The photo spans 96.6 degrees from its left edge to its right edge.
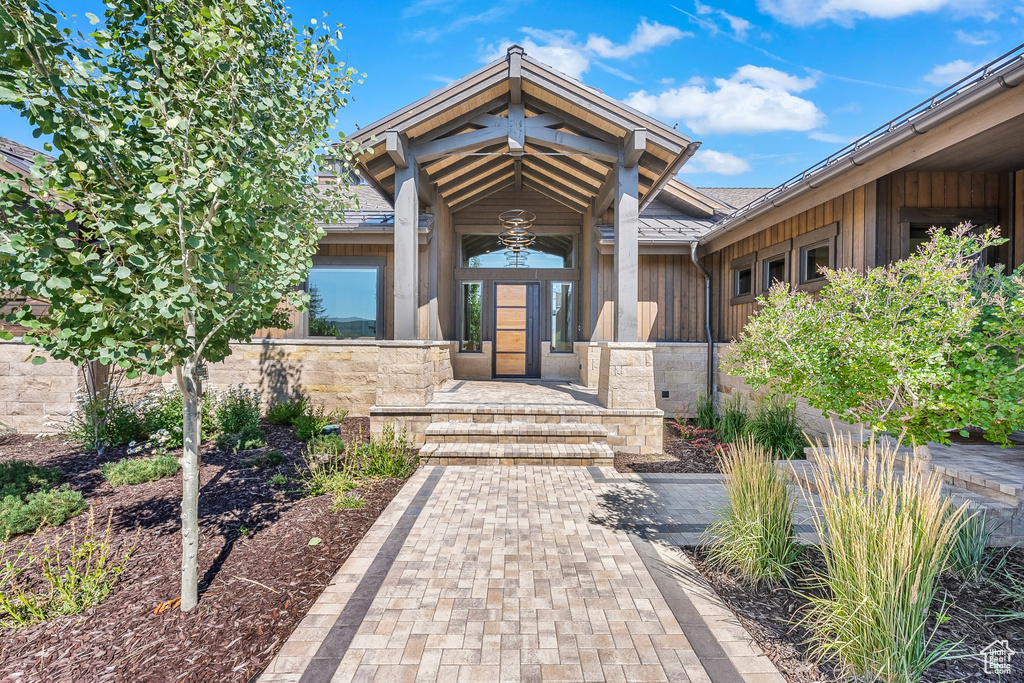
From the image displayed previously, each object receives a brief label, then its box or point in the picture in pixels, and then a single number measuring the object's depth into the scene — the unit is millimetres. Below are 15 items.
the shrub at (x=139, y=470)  4652
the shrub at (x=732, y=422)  7062
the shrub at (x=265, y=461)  5391
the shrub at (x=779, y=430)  6125
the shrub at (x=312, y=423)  6619
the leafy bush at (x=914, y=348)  2594
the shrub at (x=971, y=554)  2850
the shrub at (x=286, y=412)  7508
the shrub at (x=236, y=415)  6523
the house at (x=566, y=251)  5426
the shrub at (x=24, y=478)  4246
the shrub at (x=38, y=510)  3557
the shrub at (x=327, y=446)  5707
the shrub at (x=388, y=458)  5227
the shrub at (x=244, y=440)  6016
